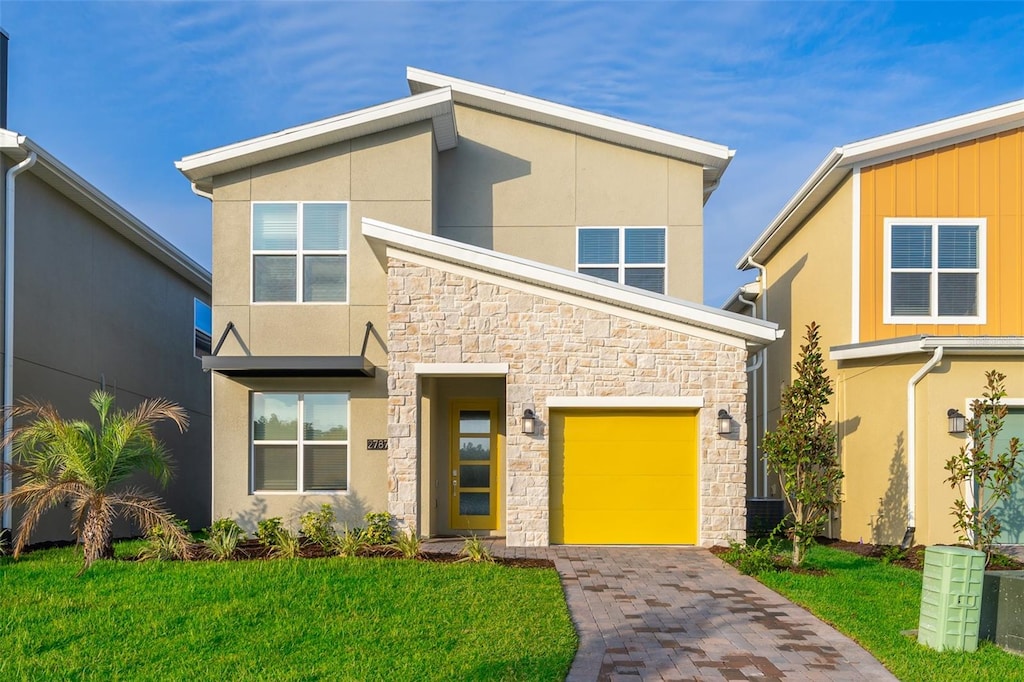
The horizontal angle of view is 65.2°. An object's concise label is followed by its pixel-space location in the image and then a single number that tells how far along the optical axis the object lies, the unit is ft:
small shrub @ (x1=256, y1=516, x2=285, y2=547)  37.73
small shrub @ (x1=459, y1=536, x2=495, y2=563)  34.53
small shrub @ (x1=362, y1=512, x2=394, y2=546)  37.22
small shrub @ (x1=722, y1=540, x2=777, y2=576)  33.78
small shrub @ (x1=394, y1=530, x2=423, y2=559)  35.22
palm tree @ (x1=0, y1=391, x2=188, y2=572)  33.83
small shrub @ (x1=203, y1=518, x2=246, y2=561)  35.44
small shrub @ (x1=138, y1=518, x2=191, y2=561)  35.06
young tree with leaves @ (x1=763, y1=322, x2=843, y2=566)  34.86
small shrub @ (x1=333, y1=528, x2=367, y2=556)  35.06
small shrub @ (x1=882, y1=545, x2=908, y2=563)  37.83
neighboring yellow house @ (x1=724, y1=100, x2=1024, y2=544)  43.42
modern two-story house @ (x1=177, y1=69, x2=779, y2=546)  39.81
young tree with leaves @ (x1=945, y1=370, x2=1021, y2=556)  34.42
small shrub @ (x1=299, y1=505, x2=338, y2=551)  36.55
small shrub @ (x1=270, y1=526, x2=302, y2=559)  34.99
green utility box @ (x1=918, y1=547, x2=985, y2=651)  23.76
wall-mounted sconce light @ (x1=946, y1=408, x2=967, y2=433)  39.73
